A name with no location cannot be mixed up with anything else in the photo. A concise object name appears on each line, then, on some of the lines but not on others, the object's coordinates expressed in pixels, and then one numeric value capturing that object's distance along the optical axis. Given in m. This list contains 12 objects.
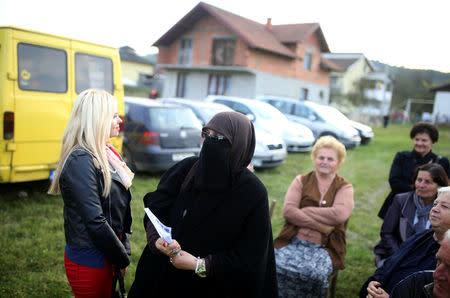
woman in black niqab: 1.99
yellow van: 4.81
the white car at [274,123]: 12.01
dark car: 7.41
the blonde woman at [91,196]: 2.16
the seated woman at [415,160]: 4.32
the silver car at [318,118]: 14.15
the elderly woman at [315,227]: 3.26
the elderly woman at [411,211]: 3.43
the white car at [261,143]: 9.40
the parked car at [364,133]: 16.92
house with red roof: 26.59
